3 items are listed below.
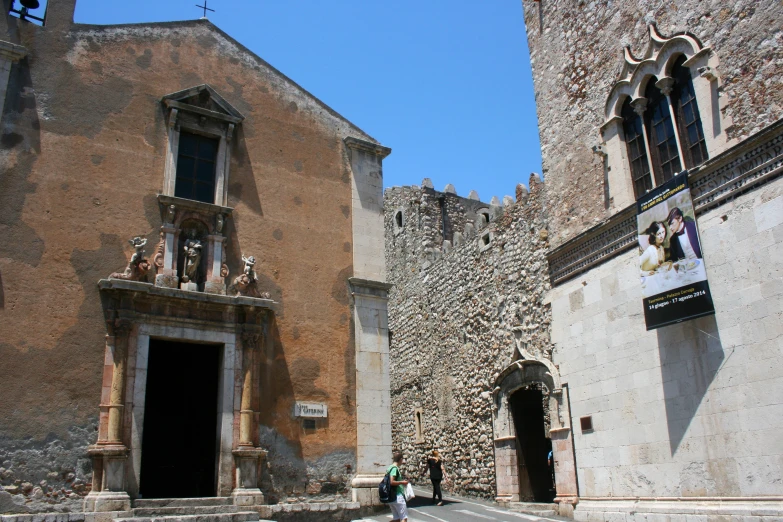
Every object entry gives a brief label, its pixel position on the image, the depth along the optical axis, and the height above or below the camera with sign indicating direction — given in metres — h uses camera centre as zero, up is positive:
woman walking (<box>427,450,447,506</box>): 14.97 -0.44
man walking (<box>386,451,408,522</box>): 8.89 -0.56
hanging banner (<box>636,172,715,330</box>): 9.37 +2.65
